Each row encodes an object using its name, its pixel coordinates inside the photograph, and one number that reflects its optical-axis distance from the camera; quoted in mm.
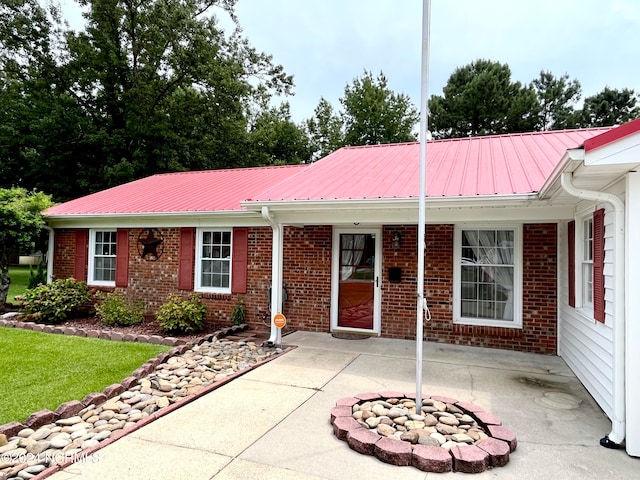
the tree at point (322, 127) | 28656
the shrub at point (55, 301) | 9156
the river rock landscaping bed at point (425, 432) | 3260
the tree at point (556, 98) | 24922
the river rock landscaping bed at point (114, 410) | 3559
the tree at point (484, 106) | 24391
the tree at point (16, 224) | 9367
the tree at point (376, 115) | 27062
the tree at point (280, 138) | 25097
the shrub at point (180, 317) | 8117
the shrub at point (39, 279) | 11445
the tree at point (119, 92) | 20391
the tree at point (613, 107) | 23406
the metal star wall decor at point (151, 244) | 9695
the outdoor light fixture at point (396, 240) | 7761
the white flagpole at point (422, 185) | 4020
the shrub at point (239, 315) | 8680
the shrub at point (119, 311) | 8844
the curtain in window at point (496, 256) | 7168
